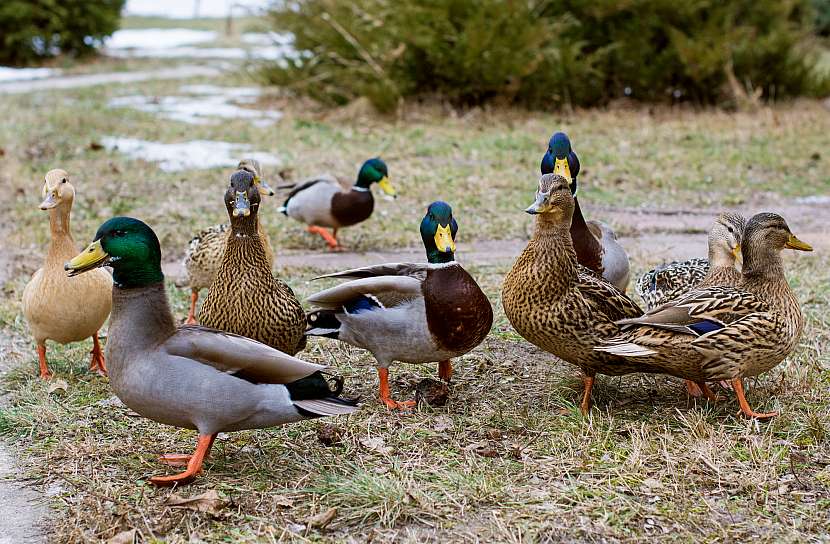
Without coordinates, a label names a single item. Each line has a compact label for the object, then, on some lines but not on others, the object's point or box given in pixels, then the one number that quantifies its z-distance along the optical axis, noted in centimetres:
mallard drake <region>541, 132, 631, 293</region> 443
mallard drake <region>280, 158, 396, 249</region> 665
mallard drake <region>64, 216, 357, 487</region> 308
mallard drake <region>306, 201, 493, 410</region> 371
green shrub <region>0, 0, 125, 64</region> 2038
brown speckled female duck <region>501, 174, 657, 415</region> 365
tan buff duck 411
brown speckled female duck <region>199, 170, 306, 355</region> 371
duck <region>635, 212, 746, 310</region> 409
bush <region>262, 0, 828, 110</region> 1195
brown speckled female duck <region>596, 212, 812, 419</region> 345
